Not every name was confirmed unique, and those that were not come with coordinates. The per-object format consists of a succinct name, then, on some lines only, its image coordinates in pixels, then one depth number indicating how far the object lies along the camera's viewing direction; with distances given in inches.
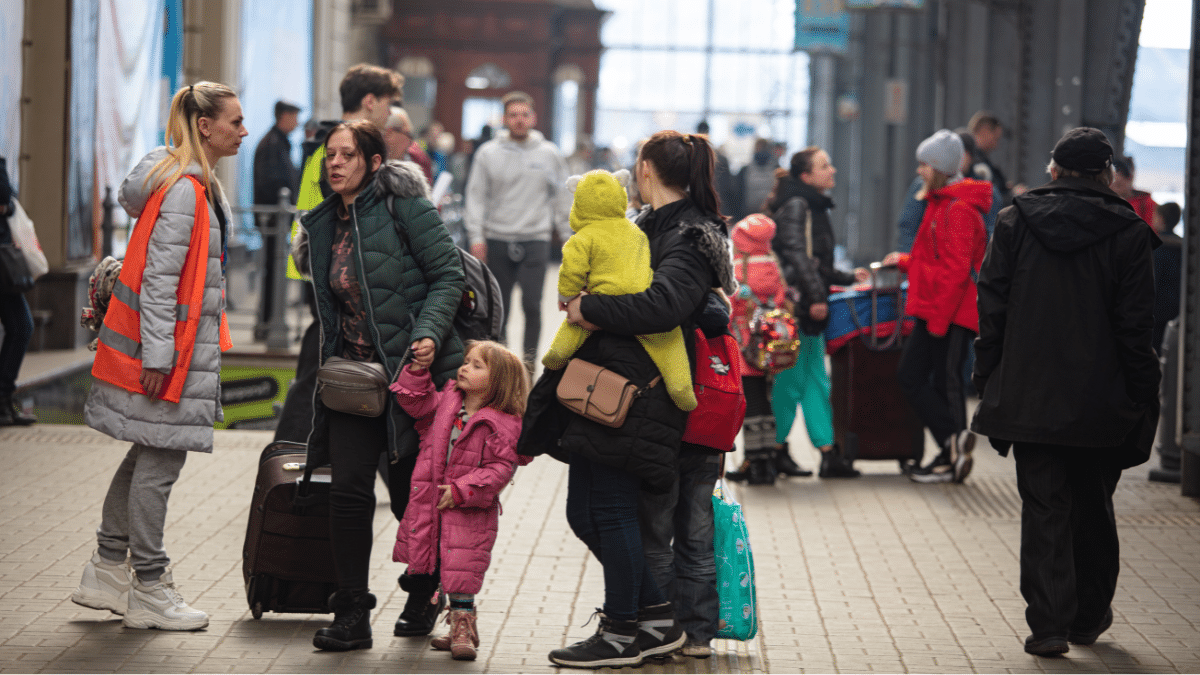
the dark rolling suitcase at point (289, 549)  403.9
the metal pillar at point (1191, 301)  617.0
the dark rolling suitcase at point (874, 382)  666.8
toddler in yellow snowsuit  366.6
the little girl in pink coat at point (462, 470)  377.7
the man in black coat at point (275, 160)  1031.6
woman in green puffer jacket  381.1
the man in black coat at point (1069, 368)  394.9
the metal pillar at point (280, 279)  907.4
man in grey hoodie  820.0
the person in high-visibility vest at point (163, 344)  383.1
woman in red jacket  634.8
